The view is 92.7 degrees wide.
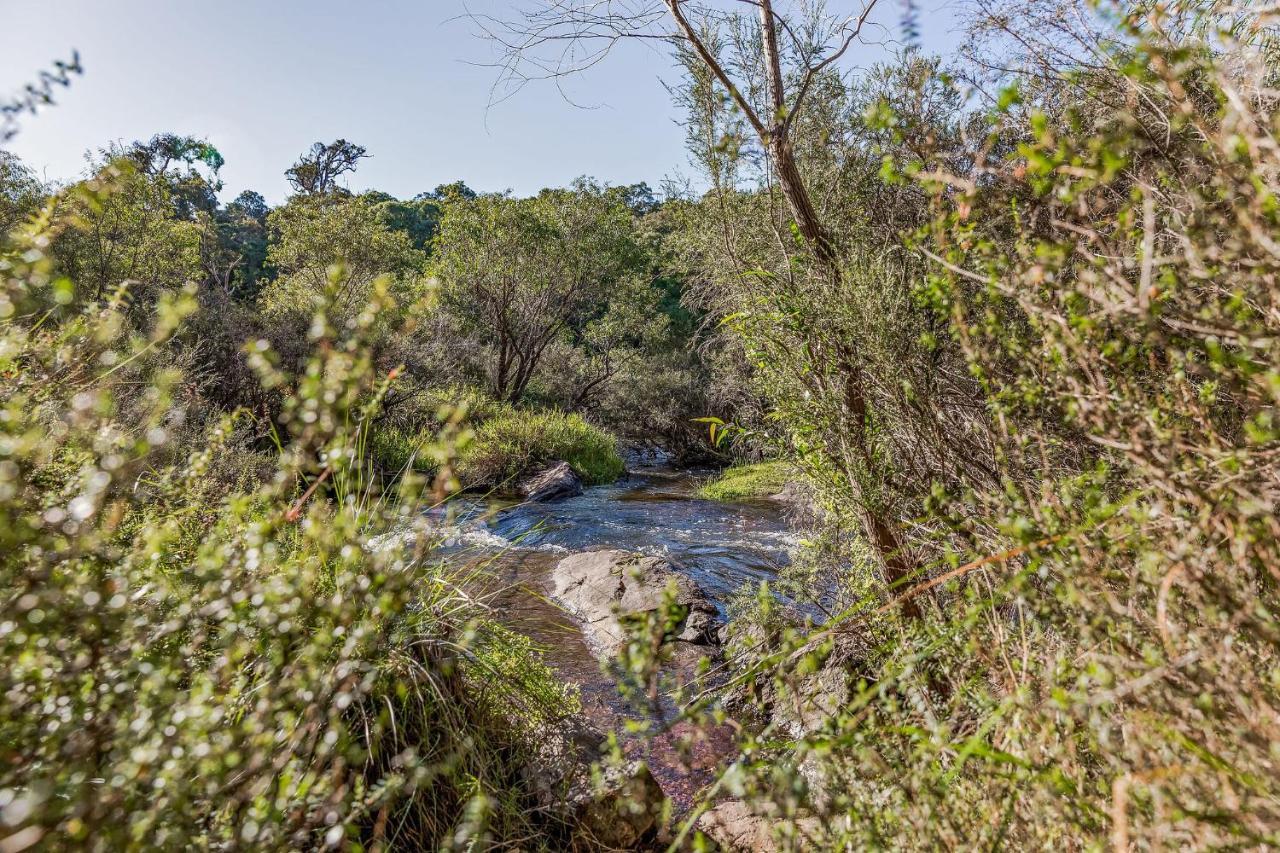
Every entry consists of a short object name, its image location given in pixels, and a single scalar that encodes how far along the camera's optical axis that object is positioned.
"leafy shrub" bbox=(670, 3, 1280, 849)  1.04
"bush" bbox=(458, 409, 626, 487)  12.80
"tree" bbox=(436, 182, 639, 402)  16.06
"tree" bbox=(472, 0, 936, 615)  2.86
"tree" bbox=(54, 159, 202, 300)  11.97
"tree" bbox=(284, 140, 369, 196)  33.22
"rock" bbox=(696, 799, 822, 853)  2.60
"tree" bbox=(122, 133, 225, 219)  29.67
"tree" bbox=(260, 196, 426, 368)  13.09
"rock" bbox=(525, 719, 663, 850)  2.59
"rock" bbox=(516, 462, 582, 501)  12.21
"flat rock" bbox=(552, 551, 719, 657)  5.45
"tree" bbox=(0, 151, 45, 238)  10.14
